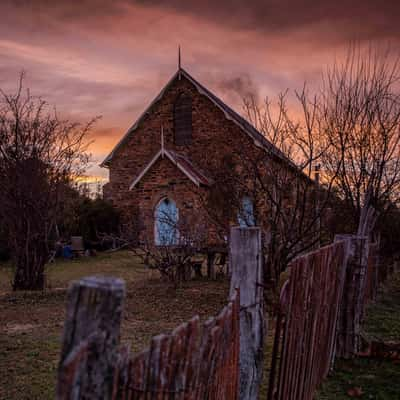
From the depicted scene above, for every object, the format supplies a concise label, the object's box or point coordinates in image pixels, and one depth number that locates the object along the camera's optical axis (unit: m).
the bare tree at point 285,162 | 8.43
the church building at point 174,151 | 19.30
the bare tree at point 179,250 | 11.13
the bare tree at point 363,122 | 8.98
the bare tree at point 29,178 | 10.45
